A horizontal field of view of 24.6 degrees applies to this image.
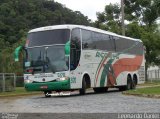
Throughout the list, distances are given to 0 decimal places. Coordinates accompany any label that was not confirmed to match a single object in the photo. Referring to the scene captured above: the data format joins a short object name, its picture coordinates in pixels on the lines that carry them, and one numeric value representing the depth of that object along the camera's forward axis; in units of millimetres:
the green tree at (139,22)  40410
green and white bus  18991
